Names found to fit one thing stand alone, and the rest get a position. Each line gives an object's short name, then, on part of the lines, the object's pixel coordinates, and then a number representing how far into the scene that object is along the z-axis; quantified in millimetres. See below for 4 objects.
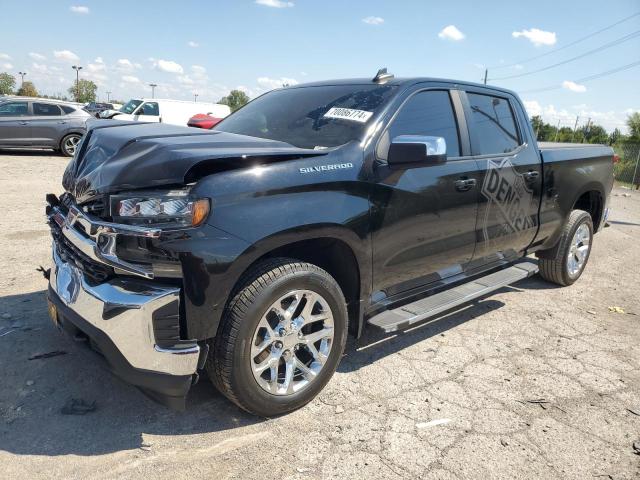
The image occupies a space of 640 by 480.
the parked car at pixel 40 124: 14016
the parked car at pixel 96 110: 17144
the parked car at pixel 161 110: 18812
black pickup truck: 2365
